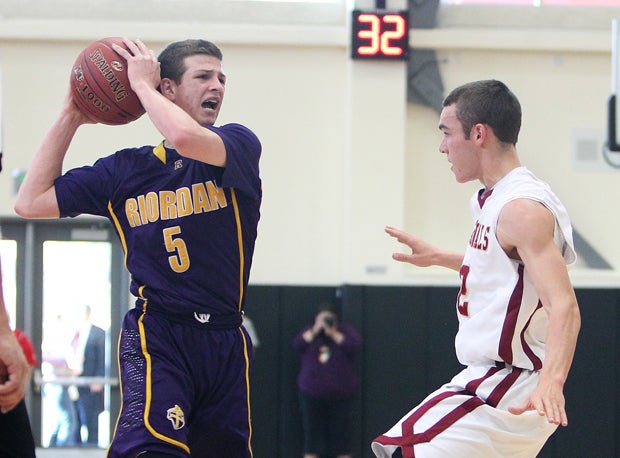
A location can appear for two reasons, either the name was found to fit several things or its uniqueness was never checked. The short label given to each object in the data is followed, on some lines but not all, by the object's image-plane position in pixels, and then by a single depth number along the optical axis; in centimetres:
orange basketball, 684
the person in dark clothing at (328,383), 1741
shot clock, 1869
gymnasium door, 1916
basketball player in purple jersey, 616
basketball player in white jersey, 576
